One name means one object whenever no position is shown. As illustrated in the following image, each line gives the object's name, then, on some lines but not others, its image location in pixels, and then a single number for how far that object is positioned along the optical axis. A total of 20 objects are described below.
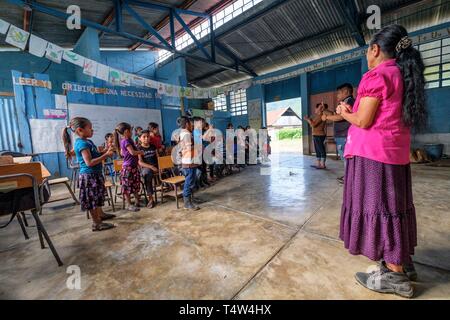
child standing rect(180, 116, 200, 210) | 3.13
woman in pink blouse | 1.19
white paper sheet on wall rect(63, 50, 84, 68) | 4.87
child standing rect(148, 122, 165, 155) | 4.23
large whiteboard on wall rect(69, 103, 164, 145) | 6.77
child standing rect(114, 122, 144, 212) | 3.26
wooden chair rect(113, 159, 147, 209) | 3.67
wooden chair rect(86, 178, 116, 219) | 3.19
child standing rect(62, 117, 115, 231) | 2.45
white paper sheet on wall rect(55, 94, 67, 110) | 6.22
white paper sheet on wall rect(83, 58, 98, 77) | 5.36
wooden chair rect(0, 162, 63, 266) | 1.73
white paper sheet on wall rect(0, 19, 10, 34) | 3.85
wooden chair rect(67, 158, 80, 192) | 5.06
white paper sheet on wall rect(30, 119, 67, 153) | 5.89
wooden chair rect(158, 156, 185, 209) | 3.36
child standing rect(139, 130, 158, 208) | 3.51
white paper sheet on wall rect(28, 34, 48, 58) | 4.27
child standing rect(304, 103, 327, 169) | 5.49
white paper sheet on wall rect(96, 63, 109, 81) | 5.68
